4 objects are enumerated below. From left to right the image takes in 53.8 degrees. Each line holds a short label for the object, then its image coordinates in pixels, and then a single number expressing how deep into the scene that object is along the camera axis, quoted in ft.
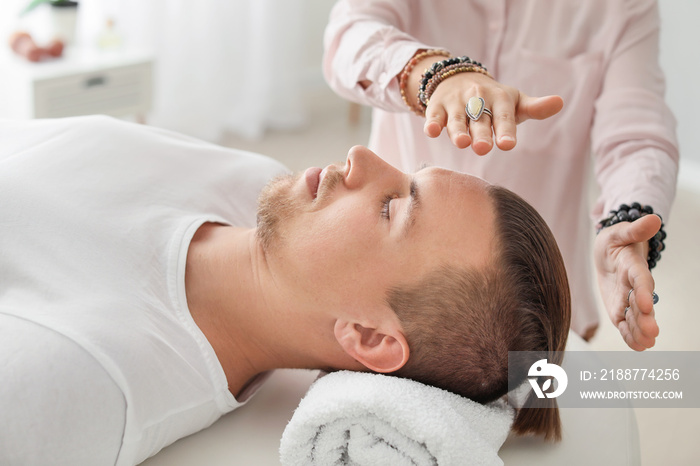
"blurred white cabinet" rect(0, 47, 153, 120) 8.35
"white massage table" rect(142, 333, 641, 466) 3.61
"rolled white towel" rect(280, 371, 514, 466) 3.07
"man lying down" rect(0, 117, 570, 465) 3.22
